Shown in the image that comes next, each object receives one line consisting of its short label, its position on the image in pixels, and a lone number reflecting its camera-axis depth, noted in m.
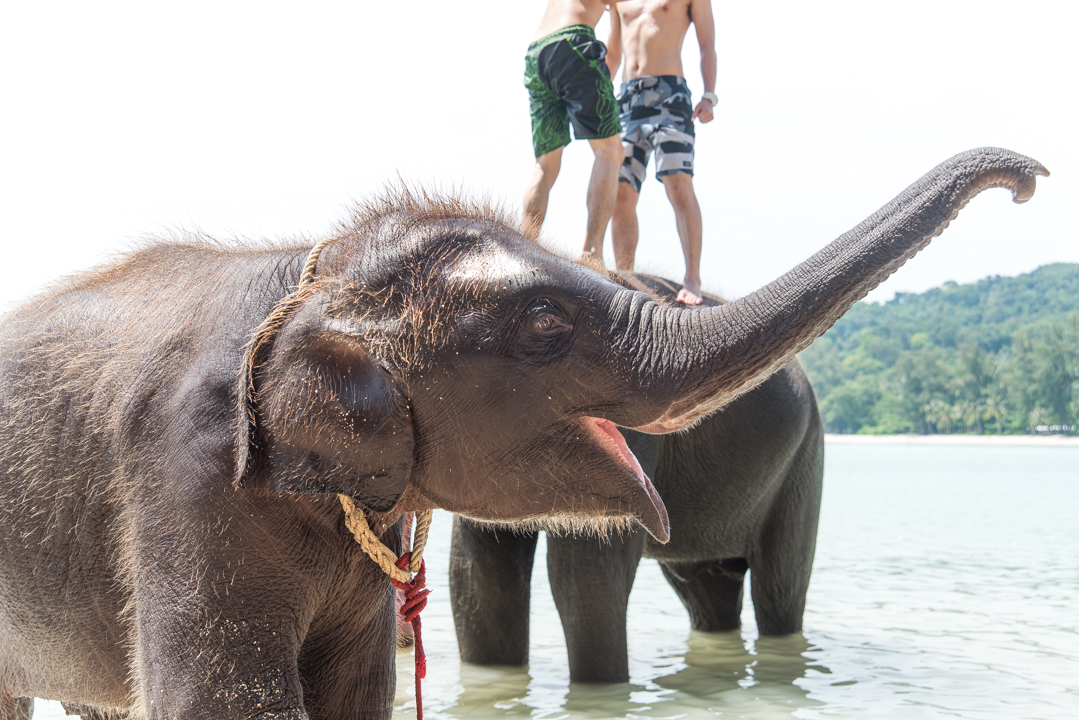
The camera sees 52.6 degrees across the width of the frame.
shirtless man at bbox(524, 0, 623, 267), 6.16
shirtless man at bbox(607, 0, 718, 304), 6.87
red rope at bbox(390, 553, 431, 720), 2.87
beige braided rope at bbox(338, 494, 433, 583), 2.64
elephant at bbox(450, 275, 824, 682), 5.53
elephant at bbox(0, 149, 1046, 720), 2.39
